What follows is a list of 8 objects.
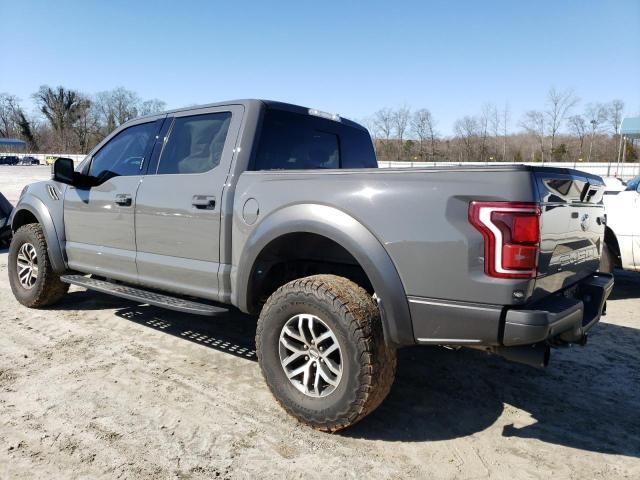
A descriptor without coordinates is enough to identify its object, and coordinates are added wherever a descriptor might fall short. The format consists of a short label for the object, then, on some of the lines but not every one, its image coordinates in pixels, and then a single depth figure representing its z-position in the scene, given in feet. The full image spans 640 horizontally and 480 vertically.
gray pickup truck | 7.51
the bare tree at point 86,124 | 282.77
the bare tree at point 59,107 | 288.30
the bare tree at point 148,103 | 273.33
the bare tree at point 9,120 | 322.34
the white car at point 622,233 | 19.65
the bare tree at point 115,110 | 291.58
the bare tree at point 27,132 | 303.89
